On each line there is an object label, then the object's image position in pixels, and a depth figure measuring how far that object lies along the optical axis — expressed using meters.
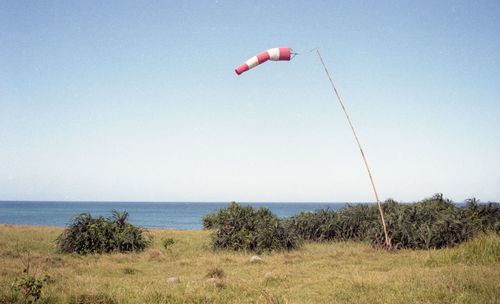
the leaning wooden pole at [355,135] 17.41
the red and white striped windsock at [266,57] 12.71
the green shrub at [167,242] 21.32
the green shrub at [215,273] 12.68
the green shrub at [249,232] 20.56
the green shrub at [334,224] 25.56
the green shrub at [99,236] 20.25
